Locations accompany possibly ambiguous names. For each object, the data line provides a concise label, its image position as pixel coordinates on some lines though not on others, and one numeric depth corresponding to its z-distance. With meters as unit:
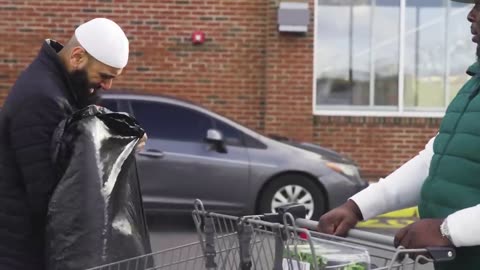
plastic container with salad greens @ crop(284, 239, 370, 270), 2.14
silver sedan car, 9.27
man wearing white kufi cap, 2.83
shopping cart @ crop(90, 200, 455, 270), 2.13
